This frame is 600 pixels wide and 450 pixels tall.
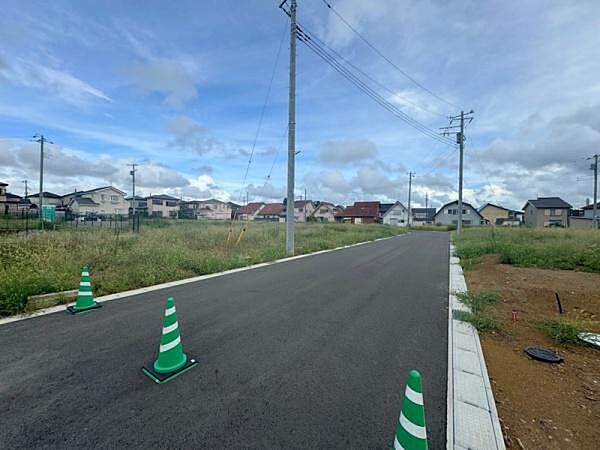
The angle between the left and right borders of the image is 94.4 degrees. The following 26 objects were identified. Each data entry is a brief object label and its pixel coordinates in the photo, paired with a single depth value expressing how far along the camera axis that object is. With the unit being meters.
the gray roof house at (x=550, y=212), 46.00
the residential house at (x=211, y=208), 70.19
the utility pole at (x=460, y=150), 23.45
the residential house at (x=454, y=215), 55.22
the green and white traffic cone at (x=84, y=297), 4.19
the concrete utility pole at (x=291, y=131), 10.98
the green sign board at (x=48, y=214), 23.72
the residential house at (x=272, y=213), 64.50
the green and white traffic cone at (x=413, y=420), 1.46
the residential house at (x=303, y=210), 61.66
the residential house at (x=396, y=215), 60.16
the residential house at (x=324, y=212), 63.54
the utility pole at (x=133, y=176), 40.64
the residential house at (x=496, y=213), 61.34
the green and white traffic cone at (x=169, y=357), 2.54
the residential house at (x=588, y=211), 45.59
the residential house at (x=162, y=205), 57.12
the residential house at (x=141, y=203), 57.50
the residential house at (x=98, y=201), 44.88
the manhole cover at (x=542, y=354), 2.92
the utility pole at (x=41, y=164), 28.33
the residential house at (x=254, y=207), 69.00
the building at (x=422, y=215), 70.88
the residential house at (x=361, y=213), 56.66
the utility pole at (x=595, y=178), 29.09
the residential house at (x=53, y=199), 50.78
